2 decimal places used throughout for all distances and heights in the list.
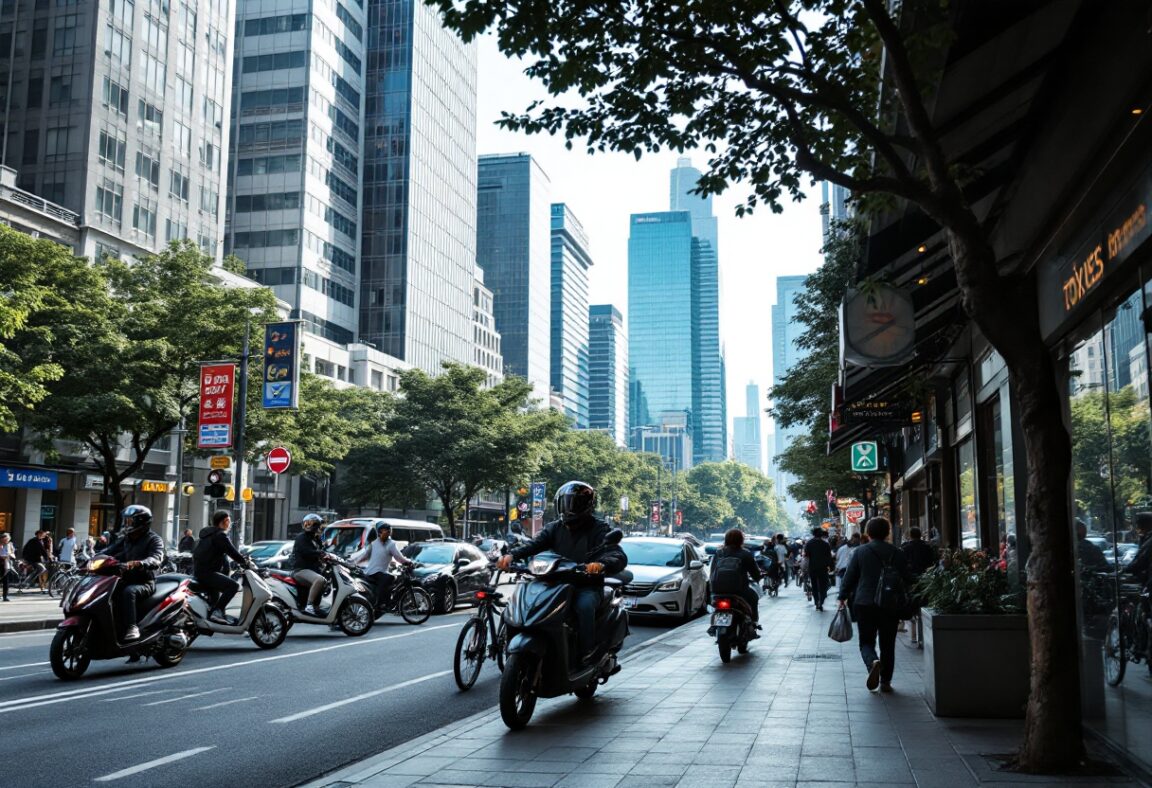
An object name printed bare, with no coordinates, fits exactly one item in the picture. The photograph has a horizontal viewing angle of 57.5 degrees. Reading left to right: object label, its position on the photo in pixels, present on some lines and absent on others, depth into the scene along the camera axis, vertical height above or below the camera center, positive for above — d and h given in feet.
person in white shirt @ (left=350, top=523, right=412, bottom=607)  59.47 -2.43
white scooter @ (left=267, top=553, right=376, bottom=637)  50.37 -3.89
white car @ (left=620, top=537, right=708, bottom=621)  62.85 -3.49
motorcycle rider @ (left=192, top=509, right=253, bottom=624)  43.98 -1.85
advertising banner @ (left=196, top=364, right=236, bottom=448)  91.09 +9.88
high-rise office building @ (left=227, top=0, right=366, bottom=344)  239.91 +84.49
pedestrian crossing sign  87.30 +5.31
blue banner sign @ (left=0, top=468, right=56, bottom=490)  123.34 +4.91
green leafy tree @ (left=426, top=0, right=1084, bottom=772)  19.89 +9.91
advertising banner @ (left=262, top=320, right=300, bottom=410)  94.84 +14.02
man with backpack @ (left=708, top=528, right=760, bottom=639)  44.29 -2.06
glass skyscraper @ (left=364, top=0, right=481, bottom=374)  273.33 +88.20
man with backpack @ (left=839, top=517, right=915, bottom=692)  33.30 -2.27
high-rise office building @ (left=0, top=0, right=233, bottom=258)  161.68 +65.01
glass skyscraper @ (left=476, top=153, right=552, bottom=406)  487.20 +130.42
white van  69.56 -0.94
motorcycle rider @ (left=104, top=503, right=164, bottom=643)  36.50 -1.40
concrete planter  26.91 -3.69
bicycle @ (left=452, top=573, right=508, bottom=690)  32.99 -3.87
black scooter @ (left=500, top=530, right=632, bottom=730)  25.86 -3.05
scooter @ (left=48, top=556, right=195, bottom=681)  35.22 -3.65
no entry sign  93.36 +5.39
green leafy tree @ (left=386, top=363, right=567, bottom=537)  175.11 +14.45
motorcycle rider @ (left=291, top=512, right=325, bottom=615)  50.42 -1.83
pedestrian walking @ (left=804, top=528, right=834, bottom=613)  77.05 -3.13
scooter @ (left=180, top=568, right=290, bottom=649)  43.16 -4.07
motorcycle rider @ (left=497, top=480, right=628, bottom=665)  28.40 -0.56
